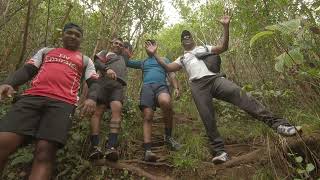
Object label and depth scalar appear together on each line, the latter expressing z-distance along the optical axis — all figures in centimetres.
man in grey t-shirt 276
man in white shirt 259
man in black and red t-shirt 196
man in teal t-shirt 291
